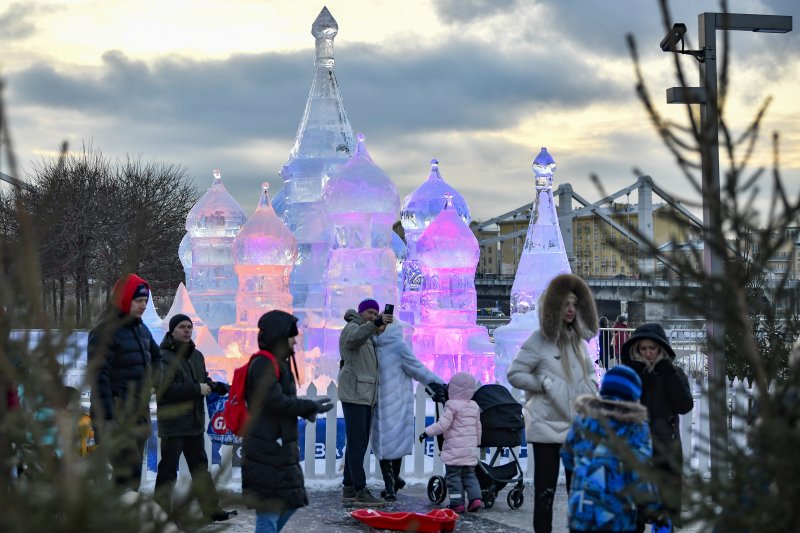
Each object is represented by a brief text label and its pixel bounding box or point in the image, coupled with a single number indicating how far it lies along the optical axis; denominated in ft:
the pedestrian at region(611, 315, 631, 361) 77.36
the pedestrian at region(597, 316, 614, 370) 79.51
